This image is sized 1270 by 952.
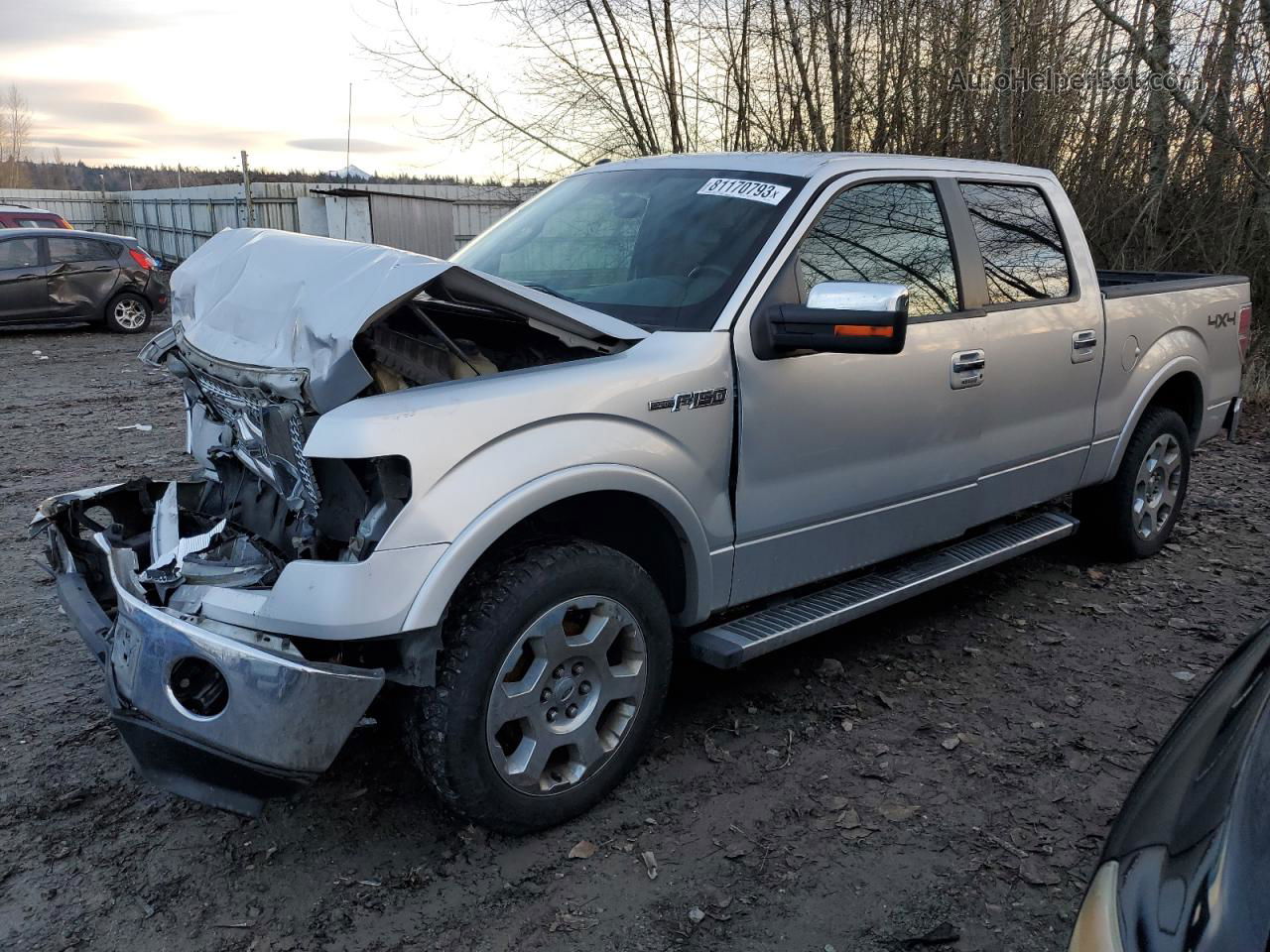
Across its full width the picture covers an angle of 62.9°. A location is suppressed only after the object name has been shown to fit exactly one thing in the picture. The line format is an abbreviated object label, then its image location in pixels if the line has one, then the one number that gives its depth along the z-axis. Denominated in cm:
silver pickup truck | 260
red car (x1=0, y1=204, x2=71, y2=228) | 1966
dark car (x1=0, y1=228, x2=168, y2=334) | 1446
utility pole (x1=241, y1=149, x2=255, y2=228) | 2218
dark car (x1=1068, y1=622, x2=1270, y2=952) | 135
